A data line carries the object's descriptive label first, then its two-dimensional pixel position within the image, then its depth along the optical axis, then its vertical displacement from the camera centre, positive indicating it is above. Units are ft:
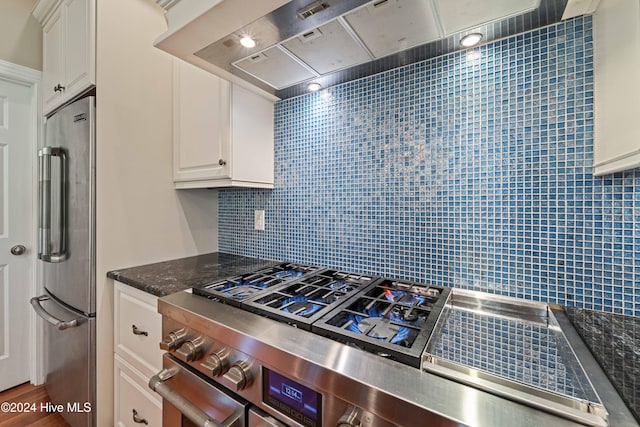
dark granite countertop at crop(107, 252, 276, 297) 3.86 -1.00
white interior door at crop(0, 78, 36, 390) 5.99 -0.33
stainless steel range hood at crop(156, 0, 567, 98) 2.71 +2.10
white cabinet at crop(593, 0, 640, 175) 2.06 +1.11
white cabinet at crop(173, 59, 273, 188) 4.55 +1.45
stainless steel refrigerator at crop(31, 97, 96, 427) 4.46 -0.70
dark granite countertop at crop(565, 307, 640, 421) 1.64 -1.05
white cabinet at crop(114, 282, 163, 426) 3.75 -2.15
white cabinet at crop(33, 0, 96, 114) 4.45 +3.10
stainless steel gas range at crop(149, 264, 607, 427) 1.65 -1.14
